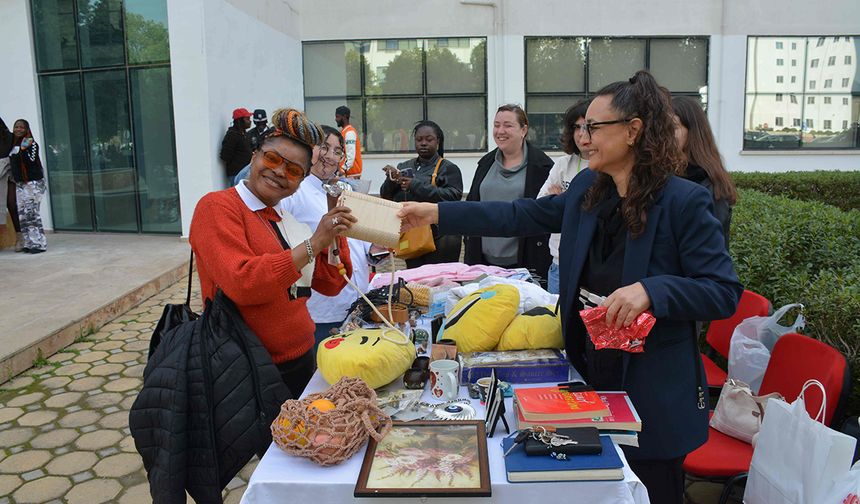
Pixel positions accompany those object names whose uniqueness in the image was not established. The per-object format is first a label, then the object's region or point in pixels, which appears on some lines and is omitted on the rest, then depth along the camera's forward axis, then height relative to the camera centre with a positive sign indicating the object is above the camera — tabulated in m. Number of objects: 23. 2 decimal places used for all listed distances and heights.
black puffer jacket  2.00 -0.80
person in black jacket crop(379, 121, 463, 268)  4.68 -0.17
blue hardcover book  1.57 -0.79
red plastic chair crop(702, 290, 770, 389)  3.16 -0.97
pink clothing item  3.52 -0.67
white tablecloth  1.58 -0.84
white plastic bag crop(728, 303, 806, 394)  2.90 -0.91
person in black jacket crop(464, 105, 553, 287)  4.09 -0.18
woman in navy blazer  1.75 -0.34
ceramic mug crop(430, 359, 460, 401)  2.06 -0.74
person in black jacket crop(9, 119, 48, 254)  8.20 -0.21
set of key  1.65 -0.75
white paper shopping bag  1.93 -1.00
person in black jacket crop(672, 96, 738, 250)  2.78 -0.02
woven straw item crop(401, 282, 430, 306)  3.12 -0.68
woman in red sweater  2.08 -0.29
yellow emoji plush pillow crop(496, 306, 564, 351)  2.29 -0.65
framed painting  1.52 -0.79
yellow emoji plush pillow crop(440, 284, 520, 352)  2.31 -0.61
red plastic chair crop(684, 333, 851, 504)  2.34 -0.96
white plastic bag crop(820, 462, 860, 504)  1.83 -1.01
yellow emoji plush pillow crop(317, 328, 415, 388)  1.99 -0.64
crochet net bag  1.65 -0.72
